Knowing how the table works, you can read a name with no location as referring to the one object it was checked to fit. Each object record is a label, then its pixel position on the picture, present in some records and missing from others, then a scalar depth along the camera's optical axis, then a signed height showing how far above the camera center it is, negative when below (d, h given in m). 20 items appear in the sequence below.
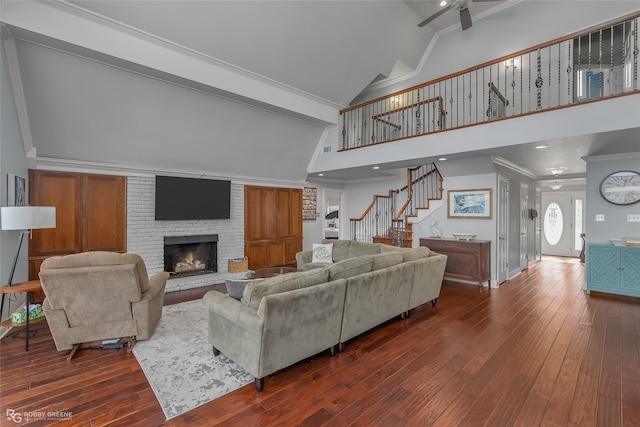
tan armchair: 2.80 -0.87
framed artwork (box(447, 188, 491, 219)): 5.80 +0.22
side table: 2.93 -0.79
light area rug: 2.30 -1.47
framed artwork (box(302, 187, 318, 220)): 8.62 +0.33
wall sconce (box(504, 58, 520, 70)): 6.33 +3.38
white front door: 9.39 -0.35
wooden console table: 5.49 -0.87
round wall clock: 4.98 +0.48
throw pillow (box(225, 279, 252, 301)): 2.94 -0.76
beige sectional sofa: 2.38 -0.93
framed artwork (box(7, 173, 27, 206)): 3.53 +0.29
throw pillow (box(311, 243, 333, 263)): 5.96 -0.83
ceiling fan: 4.93 +3.63
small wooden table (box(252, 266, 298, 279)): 4.66 -1.00
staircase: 6.85 +0.17
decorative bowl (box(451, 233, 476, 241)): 5.83 -0.45
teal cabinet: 4.81 -0.95
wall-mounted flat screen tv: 5.89 +0.33
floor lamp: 2.96 -0.05
